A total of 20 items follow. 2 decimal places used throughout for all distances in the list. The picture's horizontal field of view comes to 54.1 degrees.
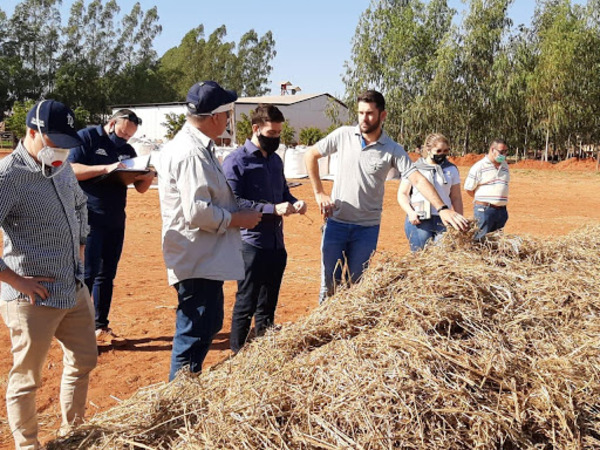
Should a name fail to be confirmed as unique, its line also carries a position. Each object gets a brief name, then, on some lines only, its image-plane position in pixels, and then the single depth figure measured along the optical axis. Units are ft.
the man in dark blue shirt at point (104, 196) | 15.66
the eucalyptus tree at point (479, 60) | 119.44
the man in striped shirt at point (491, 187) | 23.22
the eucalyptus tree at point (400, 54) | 129.59
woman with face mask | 17.58
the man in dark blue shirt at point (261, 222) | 14.24
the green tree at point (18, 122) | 138.72
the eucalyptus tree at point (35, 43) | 213.87
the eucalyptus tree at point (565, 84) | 106.11
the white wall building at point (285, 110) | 180.25
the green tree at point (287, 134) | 125.80
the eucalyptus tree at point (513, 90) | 116.98
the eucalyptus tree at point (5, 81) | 197.10
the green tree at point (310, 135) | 121.70
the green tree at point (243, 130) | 119.44
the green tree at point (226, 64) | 256.93
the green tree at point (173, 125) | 154.18
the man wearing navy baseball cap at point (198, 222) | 10.06
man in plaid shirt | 8.93
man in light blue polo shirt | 15.08
